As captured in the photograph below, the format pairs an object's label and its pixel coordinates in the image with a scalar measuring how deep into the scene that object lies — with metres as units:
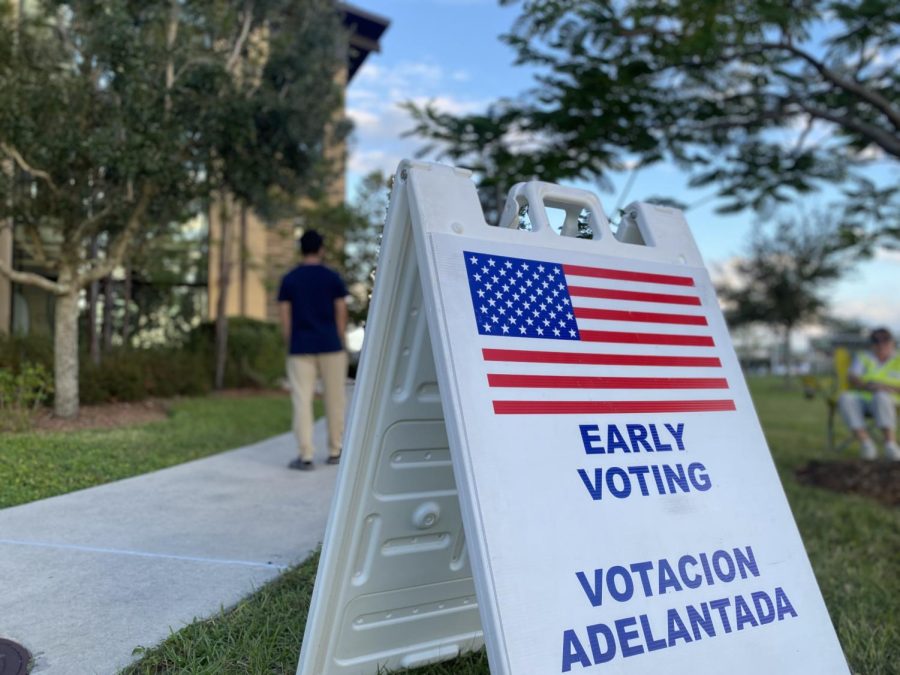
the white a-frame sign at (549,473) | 1.72
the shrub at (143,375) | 8.38
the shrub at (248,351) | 12.84
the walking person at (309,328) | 5.55
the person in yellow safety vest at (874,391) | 7.43
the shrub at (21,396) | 5.72
